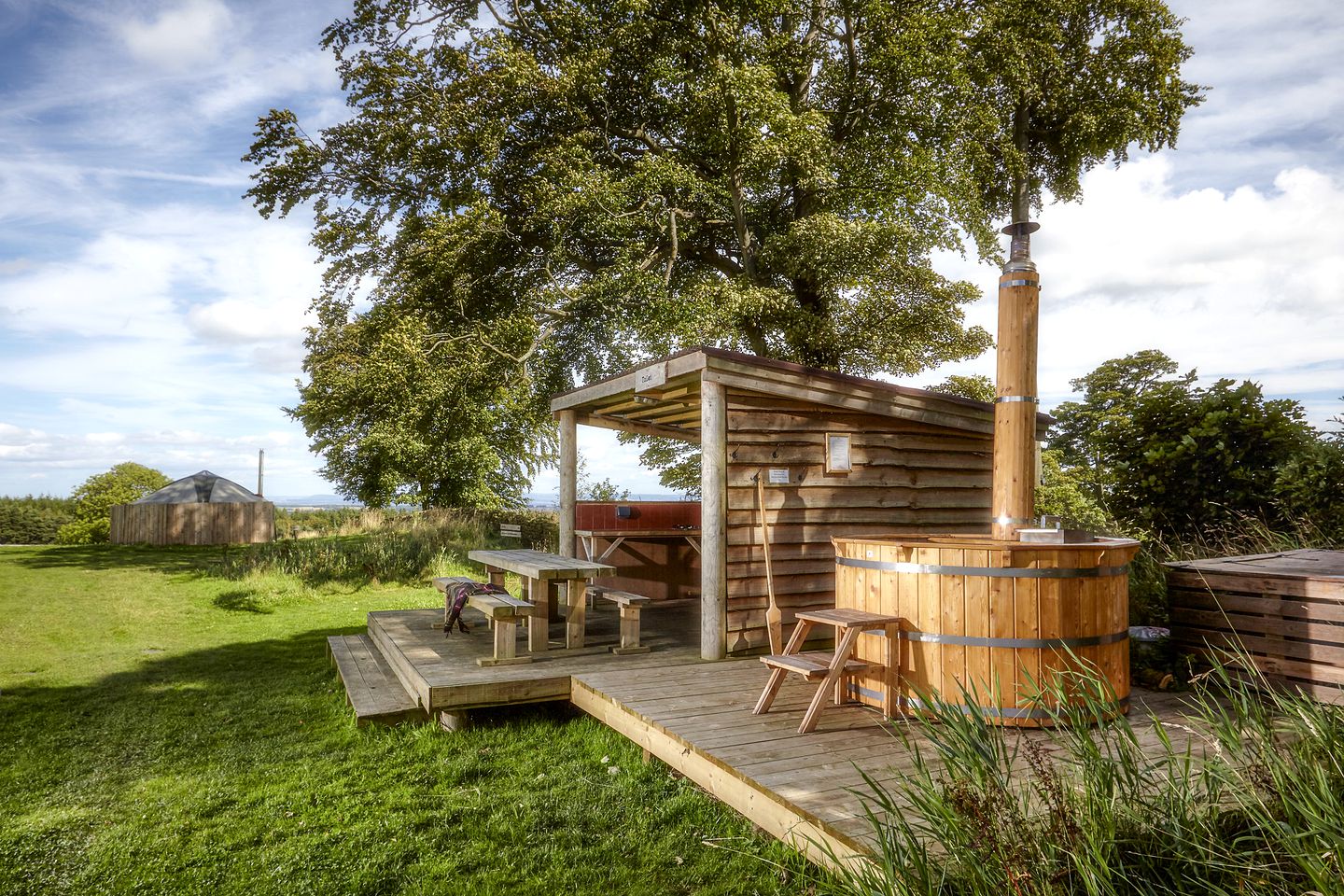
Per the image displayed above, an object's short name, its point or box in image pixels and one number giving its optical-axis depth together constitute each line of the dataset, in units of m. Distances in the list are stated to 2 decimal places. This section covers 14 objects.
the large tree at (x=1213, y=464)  8.47
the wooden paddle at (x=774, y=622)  6.37
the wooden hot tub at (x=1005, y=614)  4.54
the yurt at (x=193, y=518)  21.09
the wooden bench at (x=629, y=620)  6.90
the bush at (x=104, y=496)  23.38
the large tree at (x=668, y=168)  14.14
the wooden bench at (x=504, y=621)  6.32
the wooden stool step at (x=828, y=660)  4.57
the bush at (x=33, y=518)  25.36
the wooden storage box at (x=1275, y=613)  5.23
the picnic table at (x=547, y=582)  6.41
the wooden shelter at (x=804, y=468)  6.71
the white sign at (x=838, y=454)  7.23
